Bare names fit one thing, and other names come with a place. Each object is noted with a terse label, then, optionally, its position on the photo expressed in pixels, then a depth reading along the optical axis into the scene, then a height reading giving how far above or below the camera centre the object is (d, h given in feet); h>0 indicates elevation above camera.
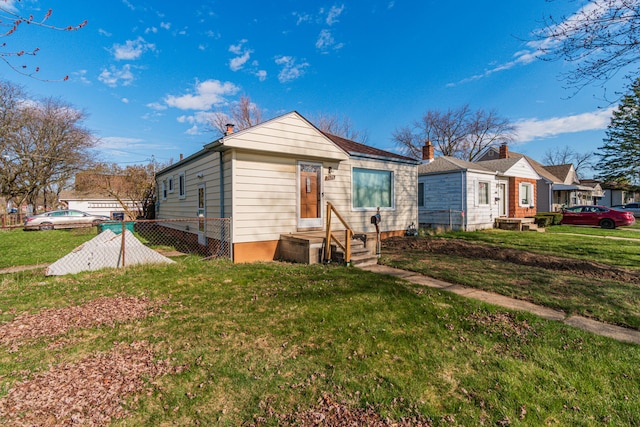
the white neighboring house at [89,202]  106.83 +3.04
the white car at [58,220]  59.36 -1.80
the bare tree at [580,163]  169.48 +25.04
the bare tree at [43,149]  75.87 +16.66
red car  55.93 -2.03
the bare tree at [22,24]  11.27 +7.29
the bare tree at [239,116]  97.60 +30.69
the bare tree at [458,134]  121.29 +30.56
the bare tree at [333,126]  105.40 +29.44
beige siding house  25.53 +2.61
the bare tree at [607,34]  16.07 +9.71
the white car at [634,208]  89.08 -0.60
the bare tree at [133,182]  60.34 +6.34
